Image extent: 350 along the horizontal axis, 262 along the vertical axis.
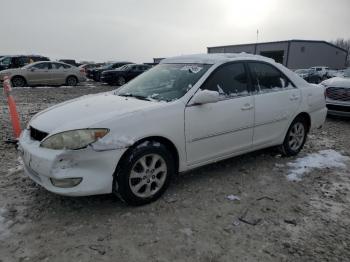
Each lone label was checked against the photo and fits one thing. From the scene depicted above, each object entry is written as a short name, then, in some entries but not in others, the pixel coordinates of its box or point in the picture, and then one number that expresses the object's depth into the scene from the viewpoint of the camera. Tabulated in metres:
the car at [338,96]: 8.55
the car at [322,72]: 27.09
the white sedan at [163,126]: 3.18
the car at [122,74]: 20.00
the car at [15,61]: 20.47
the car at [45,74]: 16.69
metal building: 46.00
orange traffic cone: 5.91
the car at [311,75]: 23.82
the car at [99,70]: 22.86
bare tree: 111.56
